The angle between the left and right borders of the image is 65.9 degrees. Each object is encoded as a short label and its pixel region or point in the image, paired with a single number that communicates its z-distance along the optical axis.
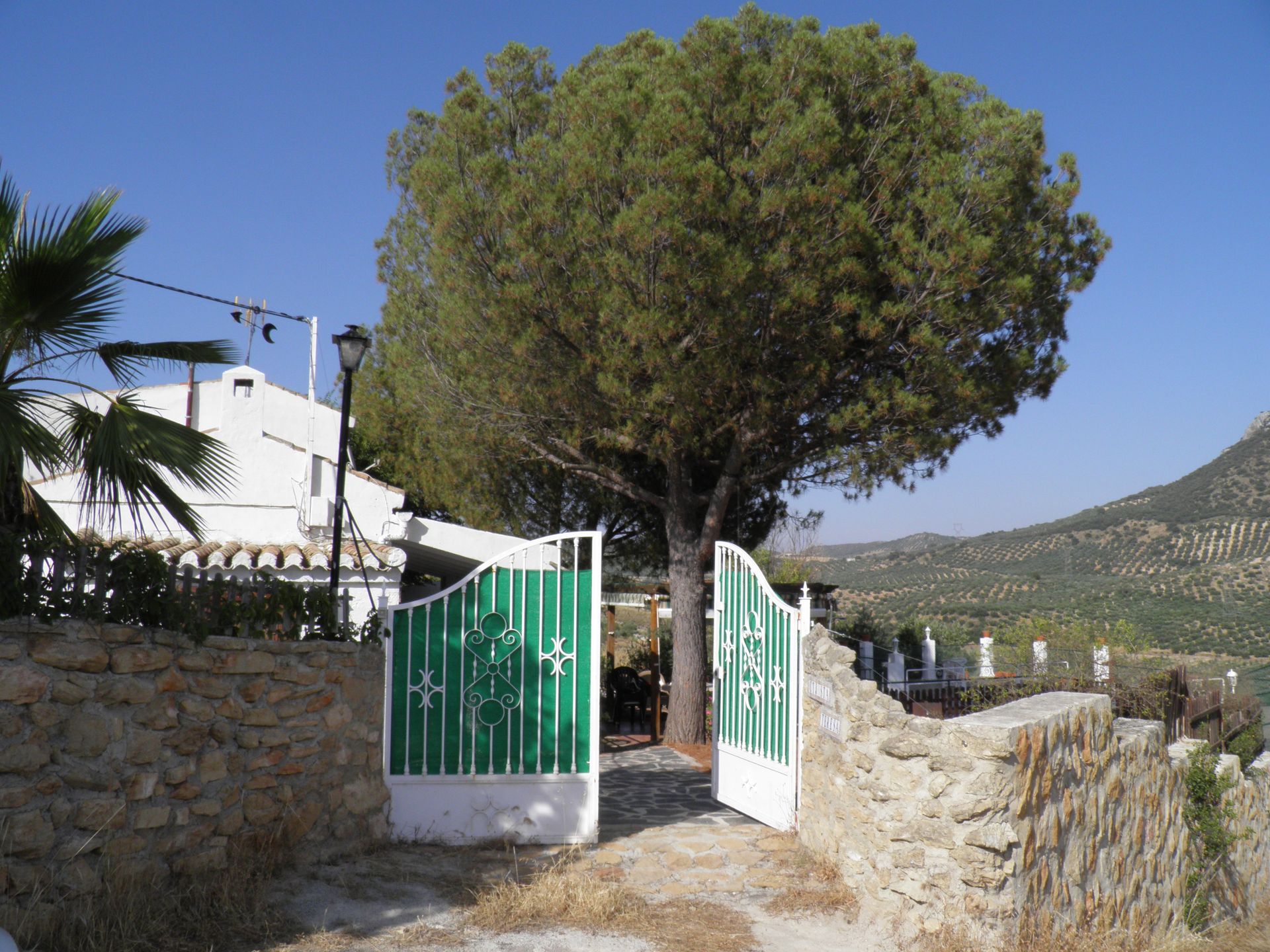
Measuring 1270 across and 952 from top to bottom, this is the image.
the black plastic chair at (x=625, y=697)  14.27
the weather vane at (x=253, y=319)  13.05
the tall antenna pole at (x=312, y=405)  12.38
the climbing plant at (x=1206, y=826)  8.12
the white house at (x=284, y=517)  11.59
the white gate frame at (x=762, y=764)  7.50
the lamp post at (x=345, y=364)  7.62
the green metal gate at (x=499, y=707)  7.19
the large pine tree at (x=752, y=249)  10.24
